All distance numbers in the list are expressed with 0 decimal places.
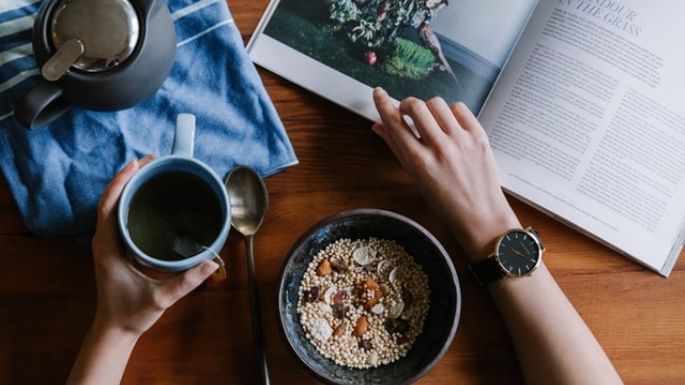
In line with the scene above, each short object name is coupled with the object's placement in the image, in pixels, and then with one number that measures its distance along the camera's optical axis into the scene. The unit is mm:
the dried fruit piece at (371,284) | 744
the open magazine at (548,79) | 779
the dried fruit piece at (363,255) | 747
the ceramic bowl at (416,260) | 681
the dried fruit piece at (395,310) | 745
